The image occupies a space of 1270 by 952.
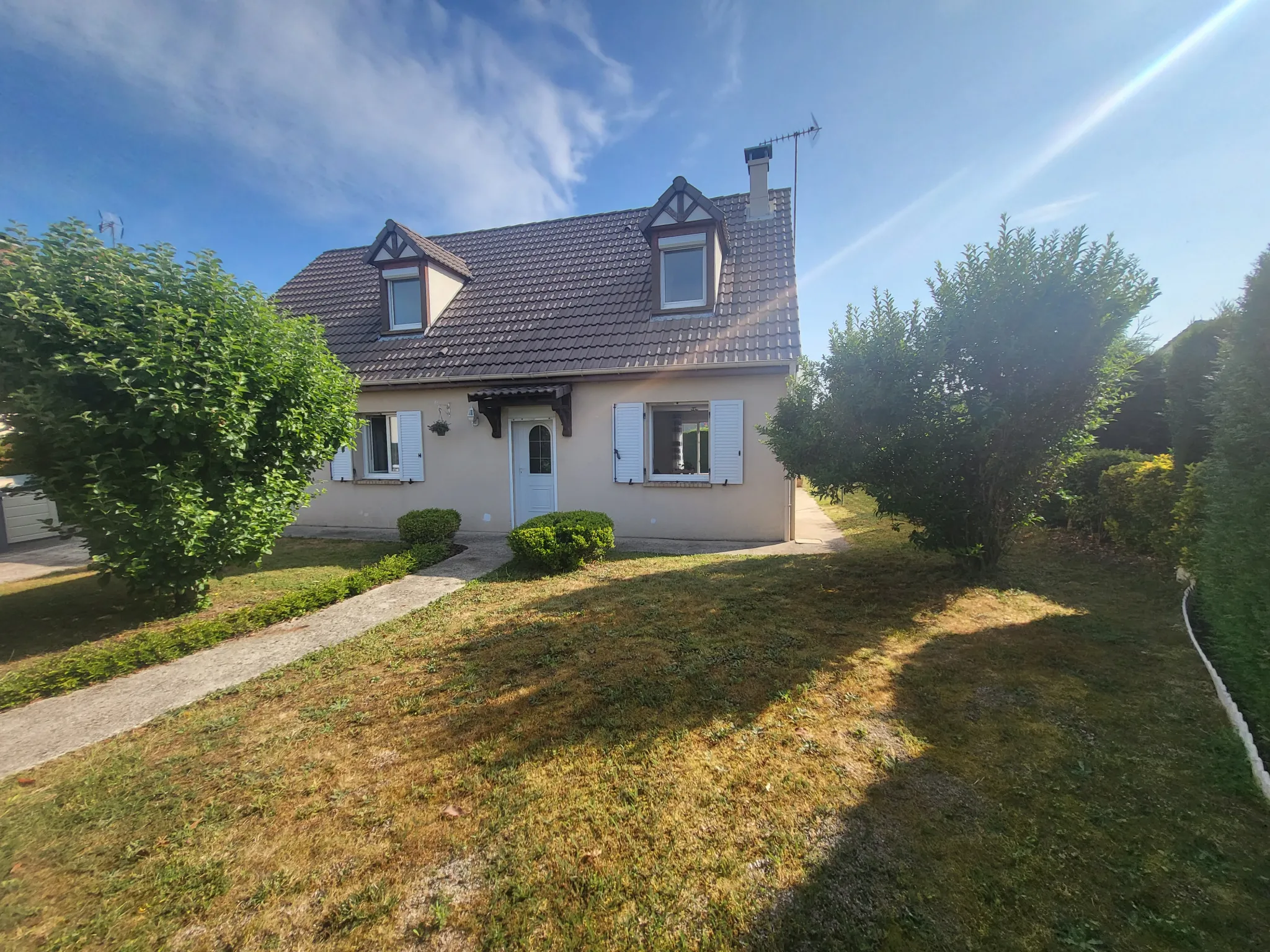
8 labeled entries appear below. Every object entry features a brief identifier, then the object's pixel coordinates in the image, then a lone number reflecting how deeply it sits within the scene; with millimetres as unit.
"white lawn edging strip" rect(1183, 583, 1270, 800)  2375
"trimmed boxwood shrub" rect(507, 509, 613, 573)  6570
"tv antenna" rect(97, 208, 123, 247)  10055
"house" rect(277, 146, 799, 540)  8578
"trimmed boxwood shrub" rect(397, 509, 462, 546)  8117
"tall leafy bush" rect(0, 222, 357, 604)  4230
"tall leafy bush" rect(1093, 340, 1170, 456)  8500
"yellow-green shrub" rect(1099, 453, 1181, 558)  5578
